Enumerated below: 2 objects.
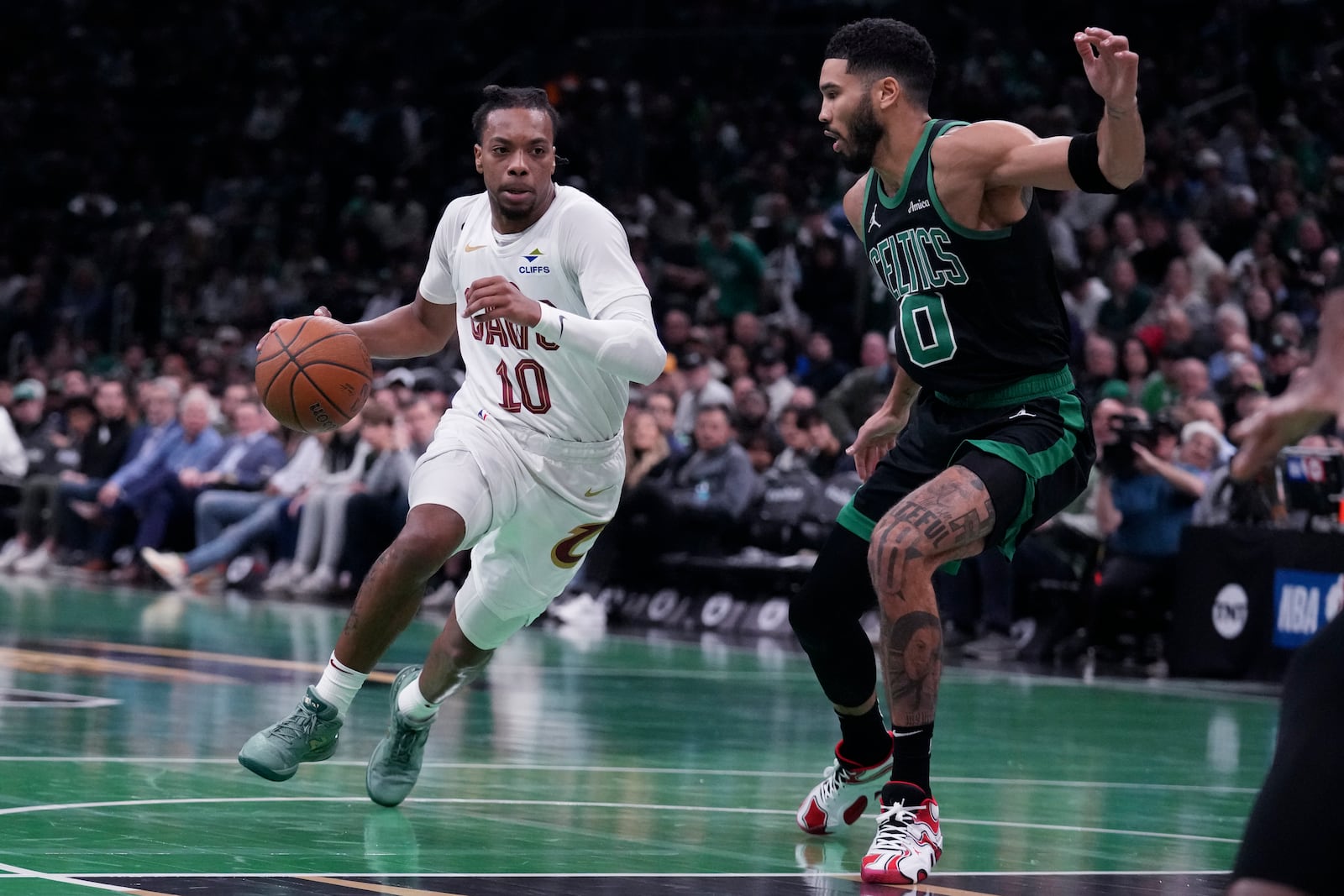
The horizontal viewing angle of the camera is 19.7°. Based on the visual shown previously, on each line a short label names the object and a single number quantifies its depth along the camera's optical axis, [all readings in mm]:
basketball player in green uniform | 10556
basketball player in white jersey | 11735
